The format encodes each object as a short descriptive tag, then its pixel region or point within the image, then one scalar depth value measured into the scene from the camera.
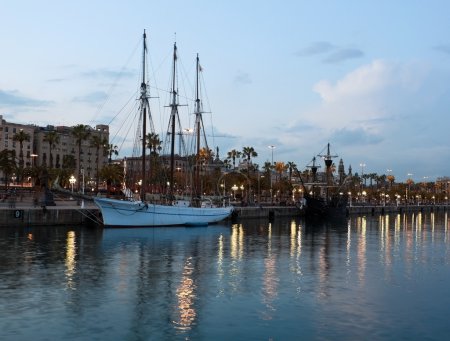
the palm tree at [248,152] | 171.62
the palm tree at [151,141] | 145.75
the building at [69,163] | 183.02
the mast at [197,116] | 96.01
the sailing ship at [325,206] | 129.88
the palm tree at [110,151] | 154.10
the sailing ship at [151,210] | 73.88
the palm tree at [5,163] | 113.88
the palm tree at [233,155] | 187.16
